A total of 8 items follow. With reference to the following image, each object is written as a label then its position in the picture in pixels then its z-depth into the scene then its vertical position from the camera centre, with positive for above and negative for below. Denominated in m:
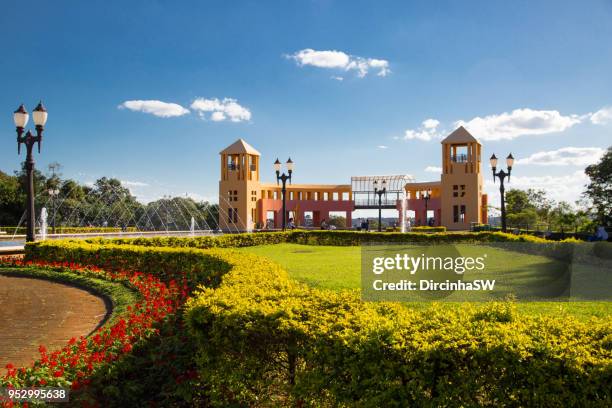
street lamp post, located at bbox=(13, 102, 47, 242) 13.18 +2.51
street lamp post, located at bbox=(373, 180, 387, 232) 33.55 +2.73
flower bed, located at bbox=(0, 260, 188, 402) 4.45 -1.53
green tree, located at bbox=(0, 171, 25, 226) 46.03 +1.81
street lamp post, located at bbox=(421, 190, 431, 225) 41.00 +2.09
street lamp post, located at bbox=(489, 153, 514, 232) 21.14 +2.12
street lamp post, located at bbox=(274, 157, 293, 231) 24.05 +2.62
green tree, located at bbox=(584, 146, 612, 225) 38.31 +2.66
